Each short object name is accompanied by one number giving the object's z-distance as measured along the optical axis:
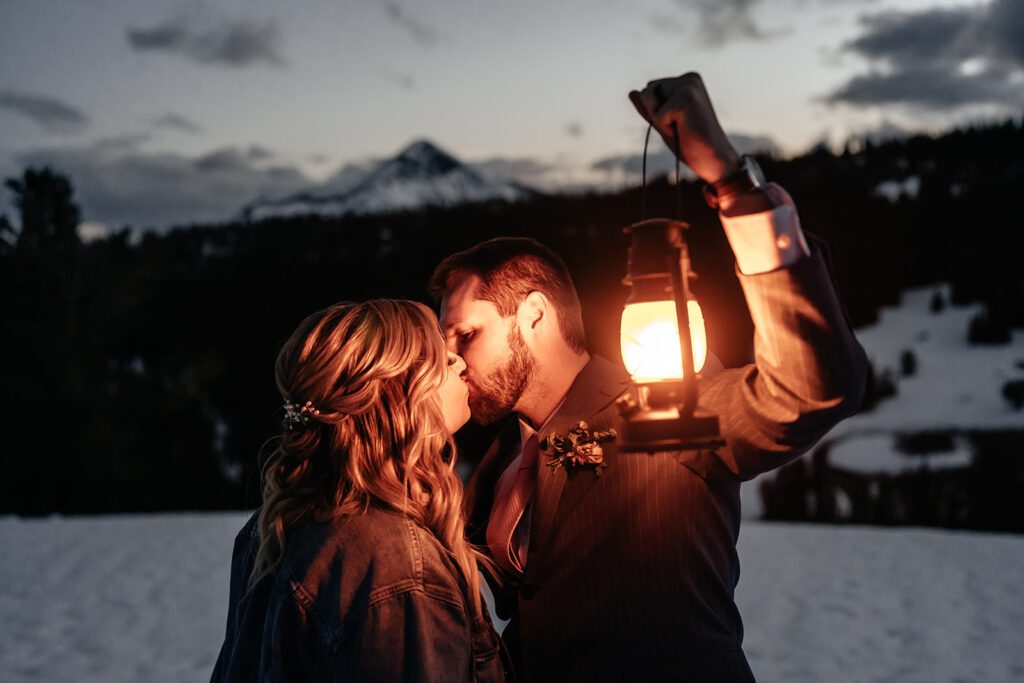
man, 1.42
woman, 1.63
